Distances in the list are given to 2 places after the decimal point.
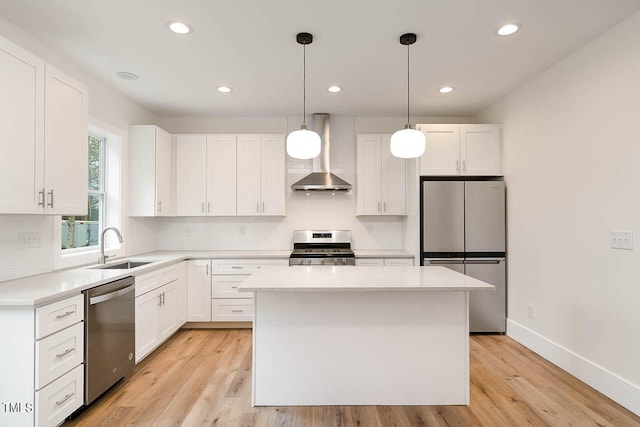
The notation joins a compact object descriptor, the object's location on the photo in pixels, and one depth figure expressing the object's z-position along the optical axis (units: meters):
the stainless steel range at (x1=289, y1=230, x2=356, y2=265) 4.48
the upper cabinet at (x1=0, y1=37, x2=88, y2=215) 1.95
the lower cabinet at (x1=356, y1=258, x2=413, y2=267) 3.92
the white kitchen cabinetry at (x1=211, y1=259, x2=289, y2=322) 3.91
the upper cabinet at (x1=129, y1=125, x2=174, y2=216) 3.82
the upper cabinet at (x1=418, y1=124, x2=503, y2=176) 3.81
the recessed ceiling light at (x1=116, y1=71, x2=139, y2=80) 3.11
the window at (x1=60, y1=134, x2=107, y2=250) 3.16
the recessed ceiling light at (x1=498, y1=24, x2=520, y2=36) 2.35
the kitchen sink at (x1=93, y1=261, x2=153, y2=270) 3.24
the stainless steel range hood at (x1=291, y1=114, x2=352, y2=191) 4.09
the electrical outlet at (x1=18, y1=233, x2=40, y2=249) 2.41
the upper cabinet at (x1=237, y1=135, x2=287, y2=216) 4.25
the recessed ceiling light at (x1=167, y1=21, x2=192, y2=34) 2.30
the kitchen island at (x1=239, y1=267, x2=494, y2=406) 2.26
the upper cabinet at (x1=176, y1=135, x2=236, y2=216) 4.24
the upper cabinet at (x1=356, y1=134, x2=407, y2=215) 4.27
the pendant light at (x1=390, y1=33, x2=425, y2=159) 2.25
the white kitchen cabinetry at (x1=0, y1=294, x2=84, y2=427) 1.80
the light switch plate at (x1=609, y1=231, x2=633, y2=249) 2.28
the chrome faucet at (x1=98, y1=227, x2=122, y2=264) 3.07
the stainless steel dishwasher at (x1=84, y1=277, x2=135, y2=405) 2.21
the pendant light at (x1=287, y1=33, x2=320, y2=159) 2.25
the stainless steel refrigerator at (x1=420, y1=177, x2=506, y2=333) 3.67
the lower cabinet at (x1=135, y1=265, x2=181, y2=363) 2.89
